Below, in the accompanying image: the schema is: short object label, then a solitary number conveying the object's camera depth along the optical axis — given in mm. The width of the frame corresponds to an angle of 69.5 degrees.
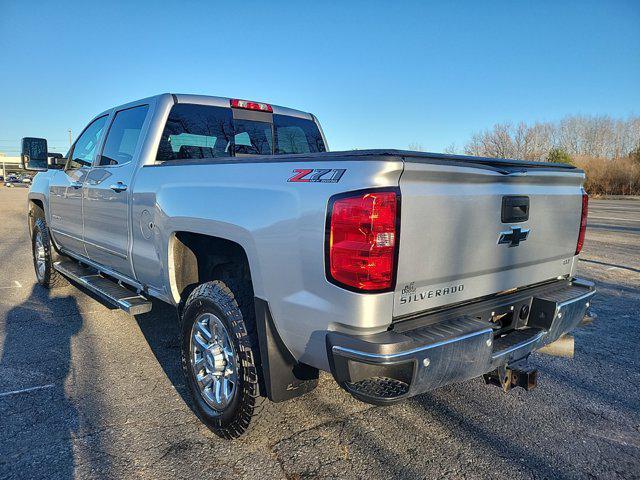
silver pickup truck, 2035
